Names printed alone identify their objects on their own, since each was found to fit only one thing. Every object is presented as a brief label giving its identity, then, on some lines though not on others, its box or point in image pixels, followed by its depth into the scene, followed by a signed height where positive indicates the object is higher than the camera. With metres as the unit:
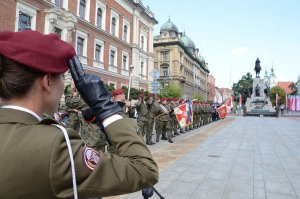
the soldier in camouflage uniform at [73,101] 6.61 +0.07
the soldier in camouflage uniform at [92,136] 5.11 -0.52
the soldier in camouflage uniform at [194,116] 18.35 -0.51
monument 39.25 +1.27
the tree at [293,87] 103.01 +7.81
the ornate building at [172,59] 67.12 +10.85
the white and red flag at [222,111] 24.95 -0.21
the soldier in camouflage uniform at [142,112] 10.87 -0.21
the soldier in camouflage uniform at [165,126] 12.20 -0.77
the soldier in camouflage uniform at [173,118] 14.33 -0.53
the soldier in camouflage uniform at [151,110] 11.16 -0.13
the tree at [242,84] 81.11 +6.61
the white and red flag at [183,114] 14.08 -0.32
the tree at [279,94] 89.88 +4.70
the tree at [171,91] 52.28 +2.71
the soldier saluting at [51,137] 1.00 -0.12
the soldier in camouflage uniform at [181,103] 15.59 -0.46
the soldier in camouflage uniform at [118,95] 6.10 +0.21
